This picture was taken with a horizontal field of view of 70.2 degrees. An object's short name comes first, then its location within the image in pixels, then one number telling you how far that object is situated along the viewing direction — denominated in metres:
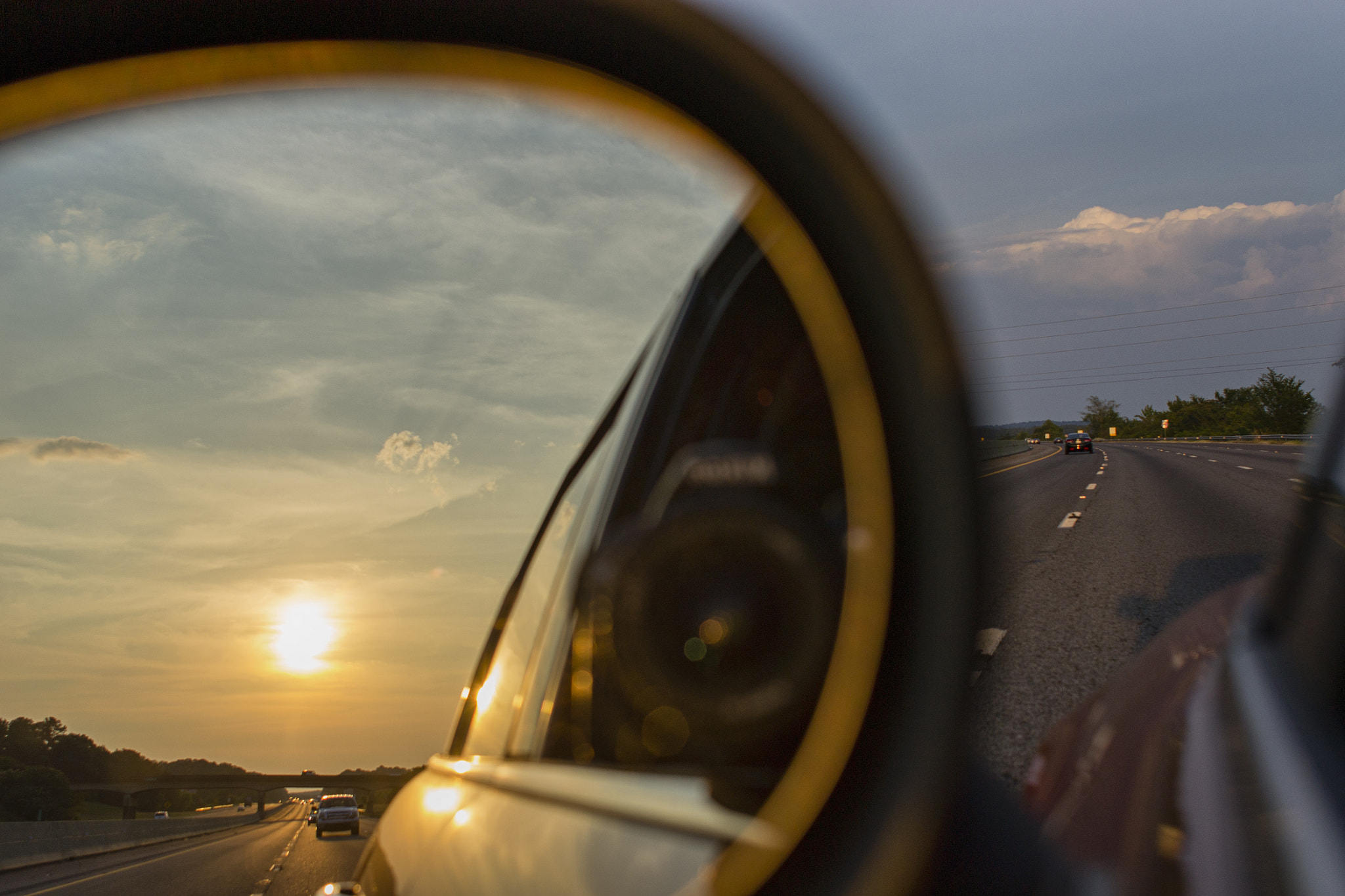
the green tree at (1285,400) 38.72
